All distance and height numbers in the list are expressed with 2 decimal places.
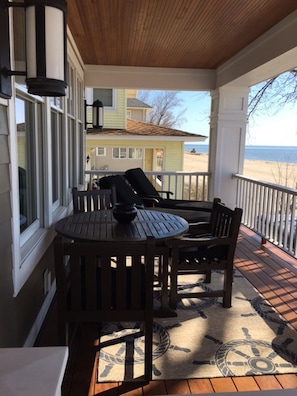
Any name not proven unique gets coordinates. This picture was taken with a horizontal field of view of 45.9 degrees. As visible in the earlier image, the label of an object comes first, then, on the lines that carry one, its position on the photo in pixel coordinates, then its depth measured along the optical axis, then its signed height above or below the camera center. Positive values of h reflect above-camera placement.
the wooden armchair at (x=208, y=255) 2.80 -0.87
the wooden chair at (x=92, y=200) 3.58 -0.56
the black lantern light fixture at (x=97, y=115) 6.04 +0.55
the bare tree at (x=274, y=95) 9.39 +1.56
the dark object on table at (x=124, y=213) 2.73 -0.51
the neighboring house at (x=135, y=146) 10.81 +0.07
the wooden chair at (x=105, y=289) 1.87 -0.79
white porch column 6.05 +0.23
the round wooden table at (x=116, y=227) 2.40 -0.60
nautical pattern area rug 2.18 -1.35
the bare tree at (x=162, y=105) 26.42 +3.33
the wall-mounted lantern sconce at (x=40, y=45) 1.56 +0.45
